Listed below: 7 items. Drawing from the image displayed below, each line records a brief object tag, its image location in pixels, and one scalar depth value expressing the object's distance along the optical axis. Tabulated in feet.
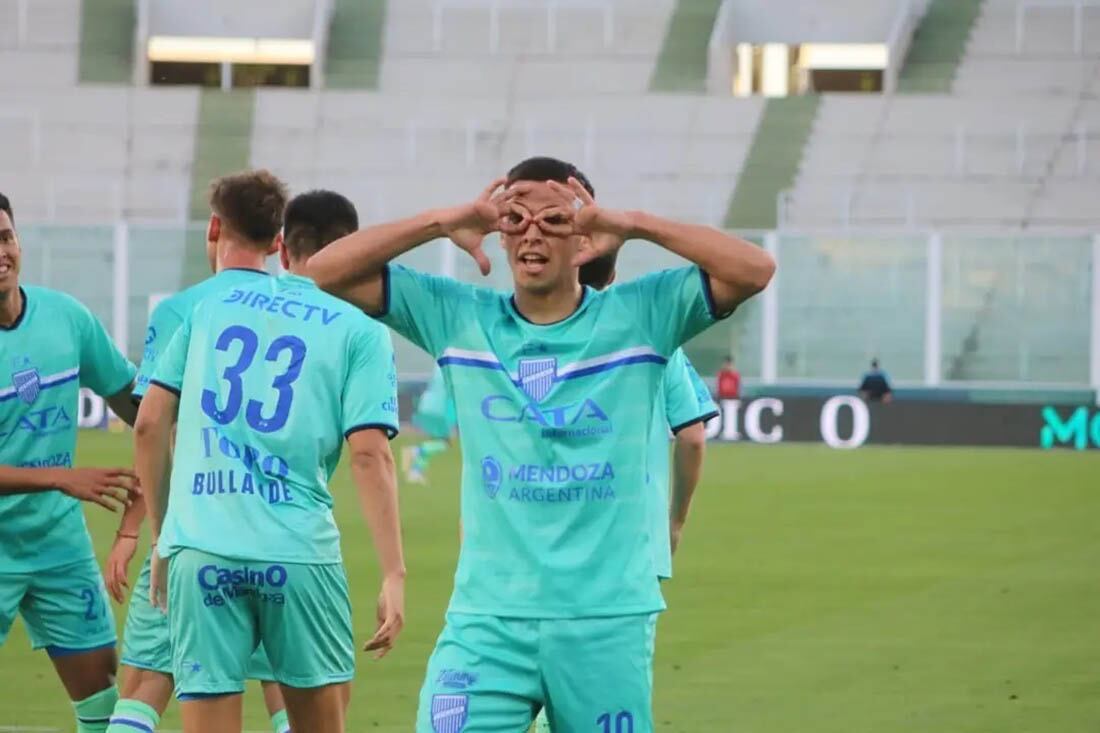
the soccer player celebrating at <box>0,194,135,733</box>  46.75
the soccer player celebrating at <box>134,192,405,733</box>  39.24
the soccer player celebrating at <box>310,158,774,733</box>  33.73
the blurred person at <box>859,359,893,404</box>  224.53
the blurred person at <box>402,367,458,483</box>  132.98
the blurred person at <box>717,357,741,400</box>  225.97
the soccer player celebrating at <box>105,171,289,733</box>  41.68
